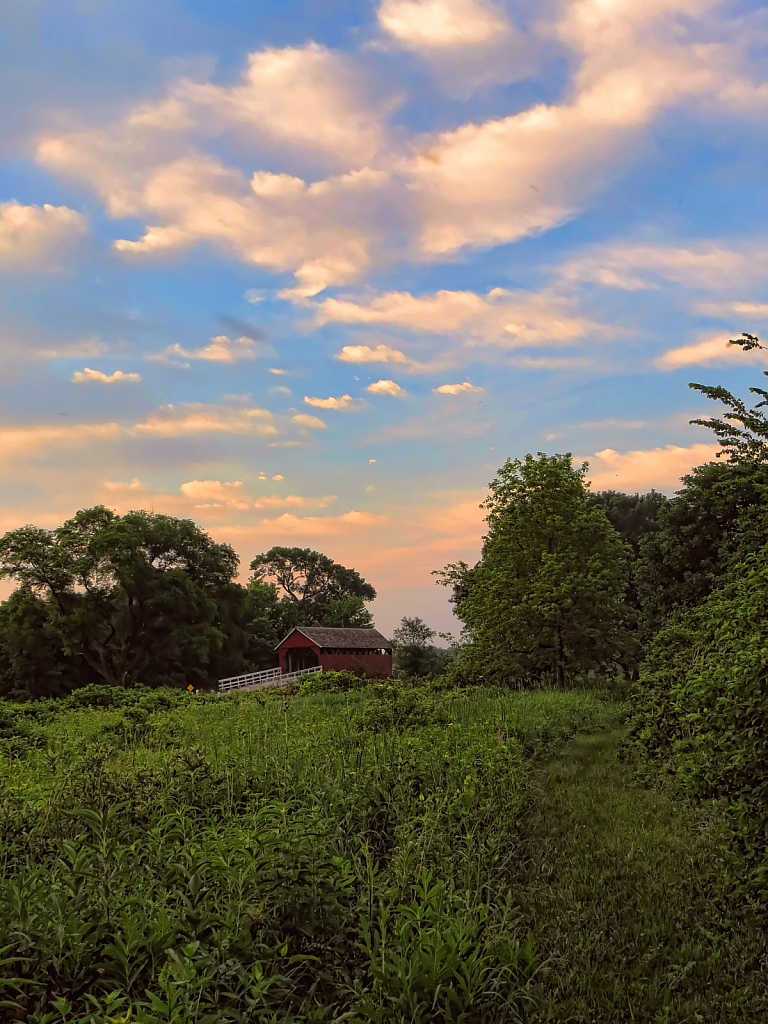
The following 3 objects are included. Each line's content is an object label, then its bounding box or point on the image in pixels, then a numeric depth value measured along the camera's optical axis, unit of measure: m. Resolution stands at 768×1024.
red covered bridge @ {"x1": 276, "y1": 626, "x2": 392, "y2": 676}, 52.44
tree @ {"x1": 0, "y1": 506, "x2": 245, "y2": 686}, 45.59
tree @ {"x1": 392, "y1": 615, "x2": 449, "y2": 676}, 57.56
